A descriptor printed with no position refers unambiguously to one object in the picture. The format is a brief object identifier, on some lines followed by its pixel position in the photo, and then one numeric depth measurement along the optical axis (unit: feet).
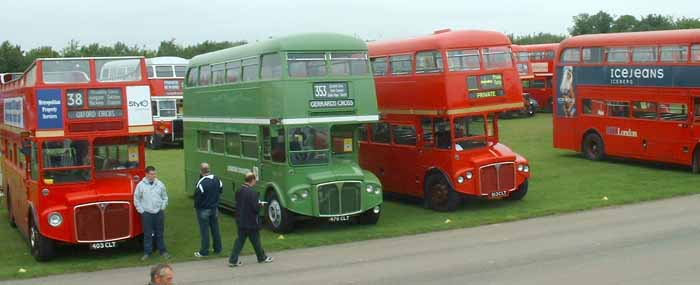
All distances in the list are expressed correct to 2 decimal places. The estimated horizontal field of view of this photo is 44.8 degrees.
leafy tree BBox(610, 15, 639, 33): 263.29
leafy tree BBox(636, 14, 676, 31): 256.52
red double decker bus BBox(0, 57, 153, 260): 49.29
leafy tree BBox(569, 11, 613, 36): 269.85
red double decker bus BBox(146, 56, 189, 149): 136.87
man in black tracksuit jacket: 49.93
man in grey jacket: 48.83
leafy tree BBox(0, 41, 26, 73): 202.90
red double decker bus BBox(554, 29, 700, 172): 80.18
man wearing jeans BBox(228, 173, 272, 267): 46.34
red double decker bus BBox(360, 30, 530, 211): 64.18
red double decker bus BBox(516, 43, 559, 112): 170.40
